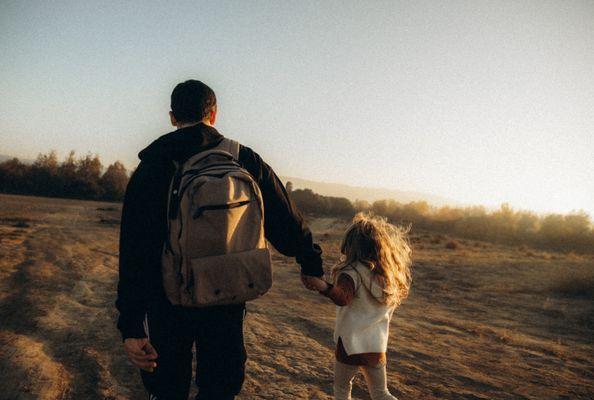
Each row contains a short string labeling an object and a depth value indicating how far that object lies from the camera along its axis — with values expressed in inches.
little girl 83.1
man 62.9
